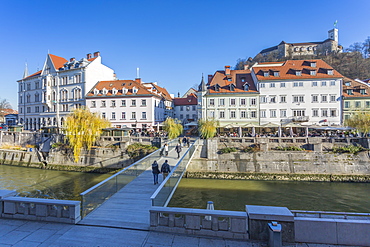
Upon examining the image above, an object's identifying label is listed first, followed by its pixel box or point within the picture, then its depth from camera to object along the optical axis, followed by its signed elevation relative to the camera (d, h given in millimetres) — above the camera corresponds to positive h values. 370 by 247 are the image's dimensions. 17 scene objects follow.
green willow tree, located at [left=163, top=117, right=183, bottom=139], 29766 -622
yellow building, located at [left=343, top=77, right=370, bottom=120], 36812 +4238
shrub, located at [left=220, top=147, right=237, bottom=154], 24642 -2928
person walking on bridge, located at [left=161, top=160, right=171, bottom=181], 12884 -2694
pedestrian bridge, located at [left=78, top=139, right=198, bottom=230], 7559 -3311
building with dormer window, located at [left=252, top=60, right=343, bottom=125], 35844 +4801
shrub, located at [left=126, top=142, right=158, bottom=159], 25641 -3036
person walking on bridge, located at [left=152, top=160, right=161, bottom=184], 12386 -2612
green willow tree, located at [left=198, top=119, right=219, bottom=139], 27172 -710
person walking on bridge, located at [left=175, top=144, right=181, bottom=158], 19516 -2302
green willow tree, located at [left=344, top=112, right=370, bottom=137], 25967 +205
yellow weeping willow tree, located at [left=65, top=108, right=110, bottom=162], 27188 -654
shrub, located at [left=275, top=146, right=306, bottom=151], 23922 -2682
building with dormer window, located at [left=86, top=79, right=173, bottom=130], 41772 +3885
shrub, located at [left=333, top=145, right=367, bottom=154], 22906 -2683
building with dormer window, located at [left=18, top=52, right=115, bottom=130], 45656 +8477
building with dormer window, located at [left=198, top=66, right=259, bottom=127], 37719 +3751
